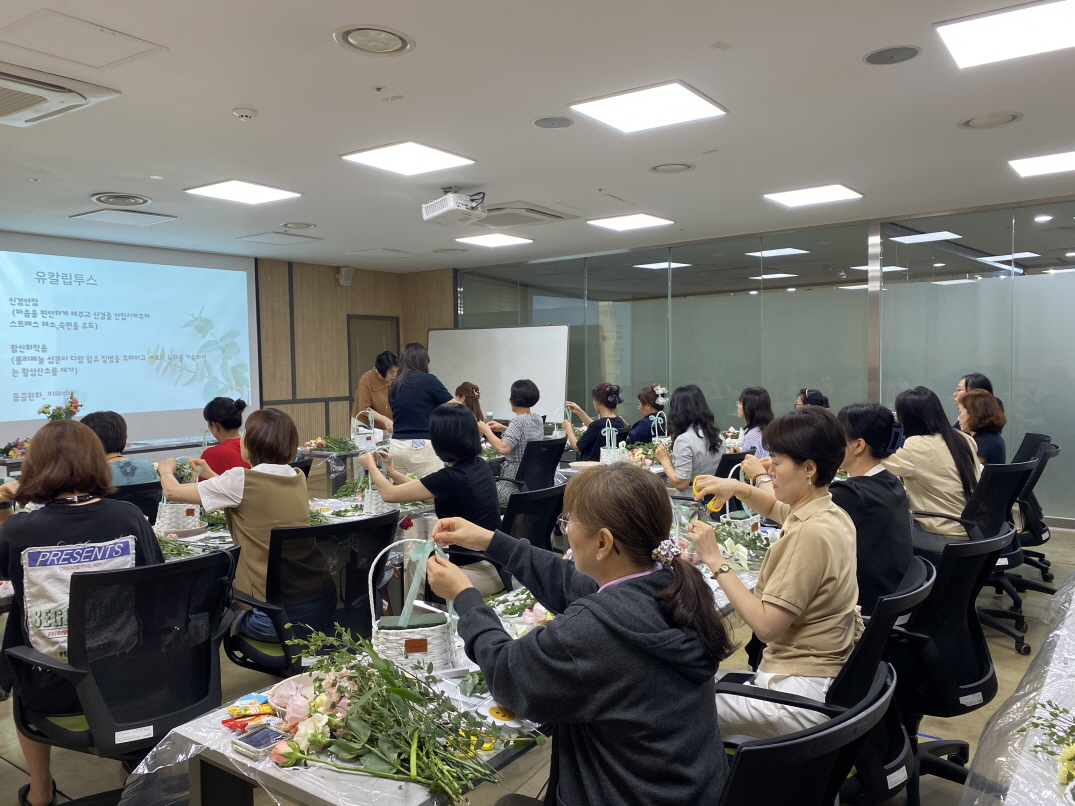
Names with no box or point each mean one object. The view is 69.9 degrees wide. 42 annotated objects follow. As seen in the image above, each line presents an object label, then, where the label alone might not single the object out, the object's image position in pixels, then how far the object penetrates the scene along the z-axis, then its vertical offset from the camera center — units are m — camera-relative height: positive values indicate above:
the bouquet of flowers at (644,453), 4.94 -0.56
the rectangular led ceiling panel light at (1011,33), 3.04 +1.38
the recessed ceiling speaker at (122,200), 6.07 +1.40
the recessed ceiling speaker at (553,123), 4.25 +1.37
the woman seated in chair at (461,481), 2.98 -0.44
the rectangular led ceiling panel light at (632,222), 7.21 +1.41
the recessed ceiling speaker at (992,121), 4.29 +1.39
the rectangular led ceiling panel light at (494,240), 8.18 +1.41
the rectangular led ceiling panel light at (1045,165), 5.26 +1.40
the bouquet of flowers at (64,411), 5.60 -0.27
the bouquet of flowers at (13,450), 6.09 -0.60
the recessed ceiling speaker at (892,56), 3.38 +1.38
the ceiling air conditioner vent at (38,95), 3.46 +1.33
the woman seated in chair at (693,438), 4.64 -0.42
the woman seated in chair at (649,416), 5.81 -0.36
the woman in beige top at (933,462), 3.72 -0.47
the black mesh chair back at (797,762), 1.13 -0.59
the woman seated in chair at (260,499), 2.73 -0.48
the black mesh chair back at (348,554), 2.51 -0.62
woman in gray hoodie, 1.29 -0.51
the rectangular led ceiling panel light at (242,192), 5.72 +1.39
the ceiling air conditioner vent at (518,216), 6.50 +1.36
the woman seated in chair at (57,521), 2.19 -0.43
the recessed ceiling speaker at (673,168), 5.23 +1.38
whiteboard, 9.70 +0.12
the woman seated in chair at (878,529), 2.38 -0.51
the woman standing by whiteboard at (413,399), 5.07 -0.19
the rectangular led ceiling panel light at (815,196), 6.11 +1.40
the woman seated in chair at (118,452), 3.49 -0.36
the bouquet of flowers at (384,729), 1.41 -0.69
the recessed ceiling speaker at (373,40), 3.12 +1.38
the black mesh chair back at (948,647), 2.23 -0.85
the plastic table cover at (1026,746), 1.24 -0.70
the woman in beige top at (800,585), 1.91 -0.55
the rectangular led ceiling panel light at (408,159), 4.79 +1.37
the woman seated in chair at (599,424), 5.91 -0.43
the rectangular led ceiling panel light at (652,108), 3.85 +1.36
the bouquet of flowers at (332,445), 6.25 -0.61
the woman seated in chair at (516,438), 5.49 -0.49
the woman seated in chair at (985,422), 4.79 -0.36
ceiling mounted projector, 5.60 +1.20
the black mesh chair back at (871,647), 1.79 -0.67
